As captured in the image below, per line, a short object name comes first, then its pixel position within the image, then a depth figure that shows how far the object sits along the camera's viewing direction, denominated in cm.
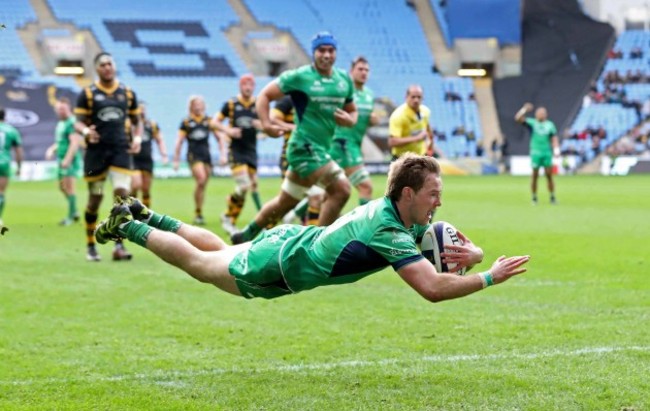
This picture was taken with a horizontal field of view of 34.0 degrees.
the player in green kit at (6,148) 1831
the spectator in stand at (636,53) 5803
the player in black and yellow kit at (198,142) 1988
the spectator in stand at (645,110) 5475
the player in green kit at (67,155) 1994
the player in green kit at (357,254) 564
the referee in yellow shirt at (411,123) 1616
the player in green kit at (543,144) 2577
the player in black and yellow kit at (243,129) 1839
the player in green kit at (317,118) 1170
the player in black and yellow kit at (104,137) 1258
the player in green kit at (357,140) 1485
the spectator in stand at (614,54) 5809
